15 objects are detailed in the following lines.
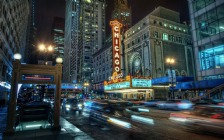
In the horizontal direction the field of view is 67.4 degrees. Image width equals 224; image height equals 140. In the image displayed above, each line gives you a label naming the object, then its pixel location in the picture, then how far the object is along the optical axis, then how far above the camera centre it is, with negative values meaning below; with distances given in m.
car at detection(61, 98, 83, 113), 23.47 -1.83
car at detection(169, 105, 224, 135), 9.03 -1.65
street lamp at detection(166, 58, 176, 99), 31.37 +3.14
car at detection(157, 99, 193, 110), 19.62 -1.62
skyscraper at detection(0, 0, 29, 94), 34.38 +14.39
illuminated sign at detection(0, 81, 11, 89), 34.85 +1.80
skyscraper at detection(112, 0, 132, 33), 142.30 +71.31
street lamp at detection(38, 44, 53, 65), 21.69 +6.12
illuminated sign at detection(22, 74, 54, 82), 10.73 +0.97
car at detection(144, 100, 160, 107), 24.49 -1.88
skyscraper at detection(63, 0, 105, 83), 131.30 +47.97
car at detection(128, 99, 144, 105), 28.88 -1.91
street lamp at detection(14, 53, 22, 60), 10.72 +2.29
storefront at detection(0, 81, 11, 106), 34.53 +0.11
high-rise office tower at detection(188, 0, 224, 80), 31.38 +10.95
